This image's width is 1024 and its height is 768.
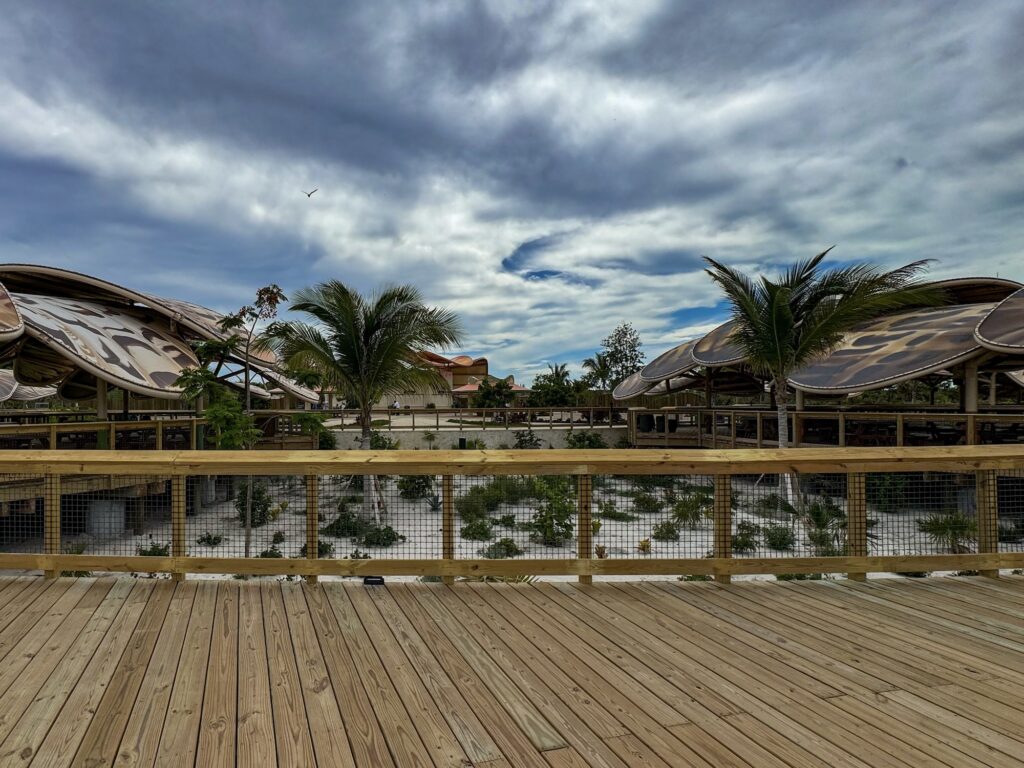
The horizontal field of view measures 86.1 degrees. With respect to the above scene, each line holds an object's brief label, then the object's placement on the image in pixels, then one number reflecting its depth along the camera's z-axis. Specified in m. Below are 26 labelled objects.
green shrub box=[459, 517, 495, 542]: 5.36
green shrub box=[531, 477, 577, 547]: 7.45
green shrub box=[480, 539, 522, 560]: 6.03
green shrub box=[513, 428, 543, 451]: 20.94
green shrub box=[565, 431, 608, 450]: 20.72
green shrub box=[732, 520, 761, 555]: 6.55
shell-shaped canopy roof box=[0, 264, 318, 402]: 12.12
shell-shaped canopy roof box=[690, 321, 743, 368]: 17.86
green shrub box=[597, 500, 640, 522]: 5.50
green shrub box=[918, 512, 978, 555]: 5.47
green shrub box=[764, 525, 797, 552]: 6.49
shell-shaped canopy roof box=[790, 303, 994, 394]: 13.62
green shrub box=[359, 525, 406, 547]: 5.00
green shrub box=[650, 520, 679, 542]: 7.19
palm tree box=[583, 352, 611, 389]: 44.28
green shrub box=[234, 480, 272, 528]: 9.70
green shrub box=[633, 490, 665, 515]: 7.36
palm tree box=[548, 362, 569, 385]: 40.12
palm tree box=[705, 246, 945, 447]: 12.48
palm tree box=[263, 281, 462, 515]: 12.71
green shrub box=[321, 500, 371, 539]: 6.29
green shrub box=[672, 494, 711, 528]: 5.93
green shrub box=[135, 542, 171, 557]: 6.87
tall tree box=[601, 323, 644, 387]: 44.91
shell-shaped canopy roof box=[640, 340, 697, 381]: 20.84
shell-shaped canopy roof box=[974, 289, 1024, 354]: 11.97
